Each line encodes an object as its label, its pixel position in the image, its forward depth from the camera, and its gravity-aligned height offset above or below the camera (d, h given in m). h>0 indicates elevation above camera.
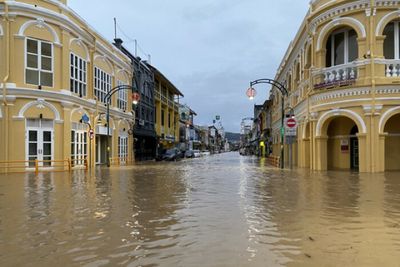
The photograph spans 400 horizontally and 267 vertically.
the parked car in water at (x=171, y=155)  47.19 -1.48
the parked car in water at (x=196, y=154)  66.69 -2.02
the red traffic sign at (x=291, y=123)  23.81 +1.12
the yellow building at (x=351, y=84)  20.44 +3.05
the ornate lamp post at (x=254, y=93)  27.16 +3.44
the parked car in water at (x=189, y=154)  62.78 -1.82
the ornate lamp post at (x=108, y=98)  30.86 +3.73
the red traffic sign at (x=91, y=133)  28.45 +0.69
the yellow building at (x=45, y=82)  23.87 +4.01
